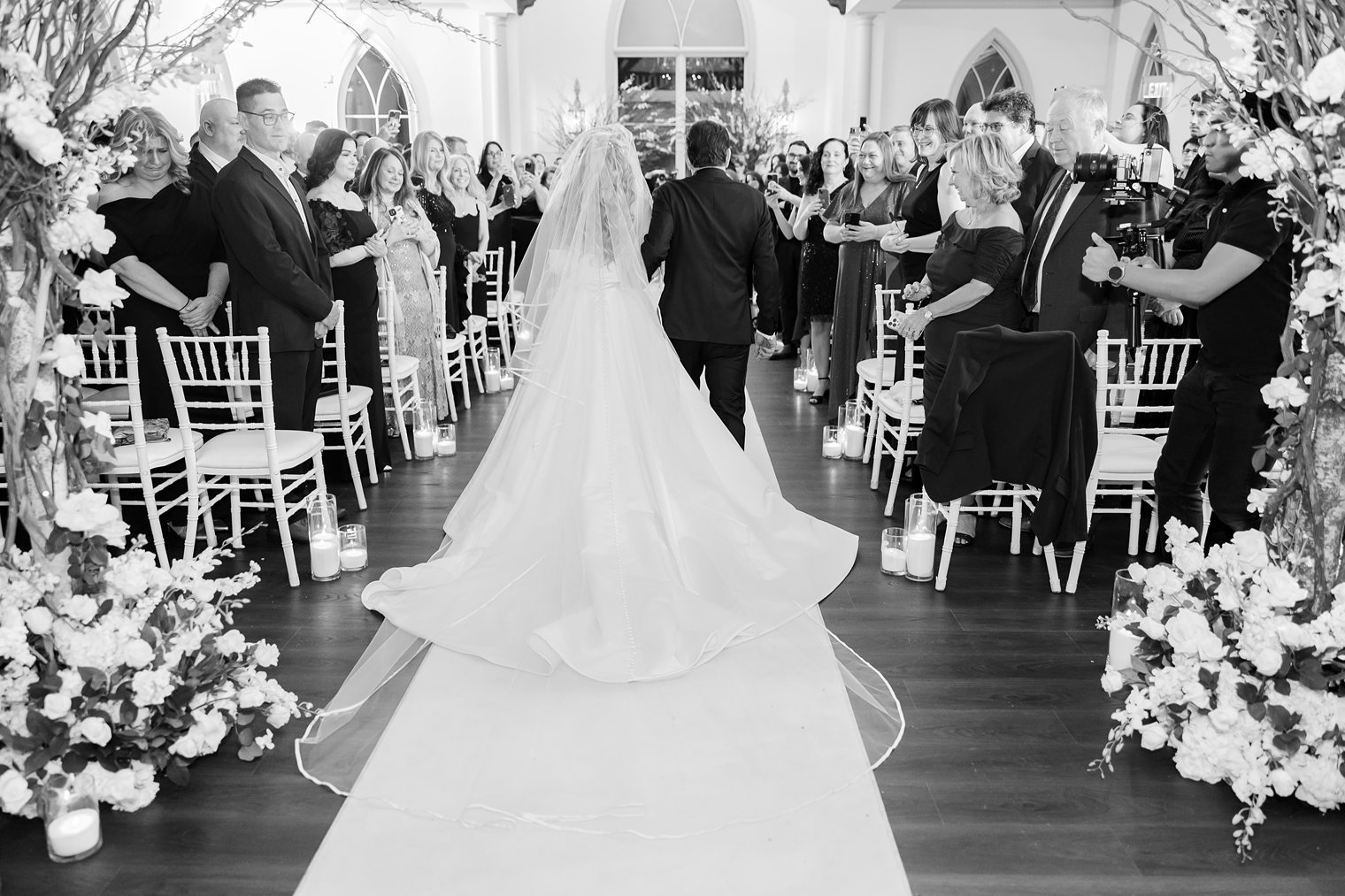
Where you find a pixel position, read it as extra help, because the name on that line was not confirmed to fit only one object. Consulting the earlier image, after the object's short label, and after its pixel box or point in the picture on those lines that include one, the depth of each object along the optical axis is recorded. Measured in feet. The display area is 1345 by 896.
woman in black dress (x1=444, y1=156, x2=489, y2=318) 23.59
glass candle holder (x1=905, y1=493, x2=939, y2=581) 13.12
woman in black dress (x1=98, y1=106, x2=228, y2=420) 14.33
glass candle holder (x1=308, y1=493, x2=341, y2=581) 12.87
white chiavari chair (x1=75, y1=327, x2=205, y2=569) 11.85
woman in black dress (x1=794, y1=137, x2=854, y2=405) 22.90
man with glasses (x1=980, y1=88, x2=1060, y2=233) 15.28
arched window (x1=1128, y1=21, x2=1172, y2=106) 34.04
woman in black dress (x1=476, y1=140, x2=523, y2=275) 29.09
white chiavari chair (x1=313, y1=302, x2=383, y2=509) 15.81
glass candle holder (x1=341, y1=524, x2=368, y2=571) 13.32
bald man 15.83
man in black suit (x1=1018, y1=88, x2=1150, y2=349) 13.71
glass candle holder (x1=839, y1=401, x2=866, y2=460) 18.78
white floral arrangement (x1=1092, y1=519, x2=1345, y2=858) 8.00
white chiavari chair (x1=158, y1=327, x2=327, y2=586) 12.49
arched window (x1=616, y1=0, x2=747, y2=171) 47.85
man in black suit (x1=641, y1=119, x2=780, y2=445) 14.97
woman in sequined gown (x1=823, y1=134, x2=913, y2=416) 19.35
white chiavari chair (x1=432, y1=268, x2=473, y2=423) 20.94
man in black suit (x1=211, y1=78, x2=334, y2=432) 13.75
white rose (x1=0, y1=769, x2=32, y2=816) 7.50
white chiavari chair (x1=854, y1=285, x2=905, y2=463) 16.43
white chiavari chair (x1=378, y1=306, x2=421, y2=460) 18.25
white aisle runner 7.42
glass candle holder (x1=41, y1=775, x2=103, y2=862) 7.57
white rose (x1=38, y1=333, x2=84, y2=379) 7.68
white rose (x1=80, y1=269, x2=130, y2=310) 7.66
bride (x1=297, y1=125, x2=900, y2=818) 10.18
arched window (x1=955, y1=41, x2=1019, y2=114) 46.16
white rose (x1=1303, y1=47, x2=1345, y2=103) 6.87
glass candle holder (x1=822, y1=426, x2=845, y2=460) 18.94
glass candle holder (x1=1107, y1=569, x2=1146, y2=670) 9.41
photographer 10.05
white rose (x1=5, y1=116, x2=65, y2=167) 6.85
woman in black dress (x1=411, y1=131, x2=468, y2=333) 22.06
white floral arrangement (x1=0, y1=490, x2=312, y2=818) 7.72
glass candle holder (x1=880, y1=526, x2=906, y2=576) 13.29
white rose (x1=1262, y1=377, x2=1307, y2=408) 8.24
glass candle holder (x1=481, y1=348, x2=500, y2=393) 24.72
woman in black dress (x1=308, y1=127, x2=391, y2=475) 16.83
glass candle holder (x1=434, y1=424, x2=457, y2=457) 19.08
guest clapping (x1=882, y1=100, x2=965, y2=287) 16.98
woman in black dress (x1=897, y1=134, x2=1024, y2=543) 13.33
